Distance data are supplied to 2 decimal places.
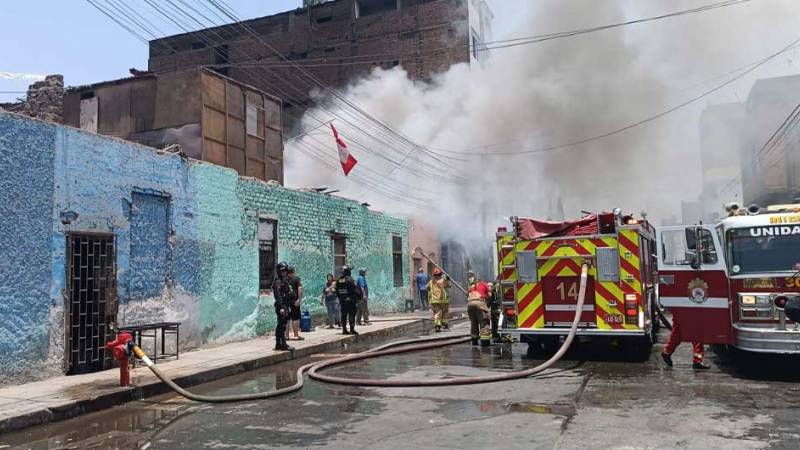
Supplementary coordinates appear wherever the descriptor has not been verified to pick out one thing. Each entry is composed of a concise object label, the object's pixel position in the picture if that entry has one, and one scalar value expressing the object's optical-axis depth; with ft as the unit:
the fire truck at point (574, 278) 27.96
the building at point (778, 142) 92.38
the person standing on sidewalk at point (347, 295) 41.04
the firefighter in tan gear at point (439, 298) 43.93
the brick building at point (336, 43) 115.55
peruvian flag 65.26
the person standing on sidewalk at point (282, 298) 33.63
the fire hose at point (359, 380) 21.83
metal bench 28.77
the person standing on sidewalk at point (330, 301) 45.83
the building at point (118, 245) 25.14
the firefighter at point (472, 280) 37.80
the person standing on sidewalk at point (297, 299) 36.40
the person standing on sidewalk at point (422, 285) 65.82
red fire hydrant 22.80
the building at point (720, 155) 110.63
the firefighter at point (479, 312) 35.27
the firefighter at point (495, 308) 37.96
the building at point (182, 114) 45.14
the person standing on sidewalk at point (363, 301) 50.08
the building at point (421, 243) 71.56
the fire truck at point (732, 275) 22.56
